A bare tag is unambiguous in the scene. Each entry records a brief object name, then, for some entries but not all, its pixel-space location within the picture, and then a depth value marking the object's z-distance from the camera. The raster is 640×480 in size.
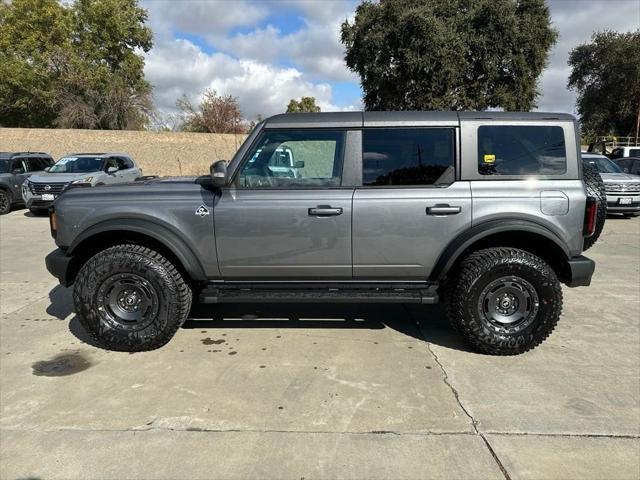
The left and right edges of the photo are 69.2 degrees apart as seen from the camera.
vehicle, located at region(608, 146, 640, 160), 17.23
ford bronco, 3.73
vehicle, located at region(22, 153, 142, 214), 11.80
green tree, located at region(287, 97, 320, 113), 79.59
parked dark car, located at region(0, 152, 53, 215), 13.05
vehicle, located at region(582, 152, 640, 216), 11.44
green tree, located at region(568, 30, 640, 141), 30.58
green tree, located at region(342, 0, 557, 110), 22.02
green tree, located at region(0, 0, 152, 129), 28.09
